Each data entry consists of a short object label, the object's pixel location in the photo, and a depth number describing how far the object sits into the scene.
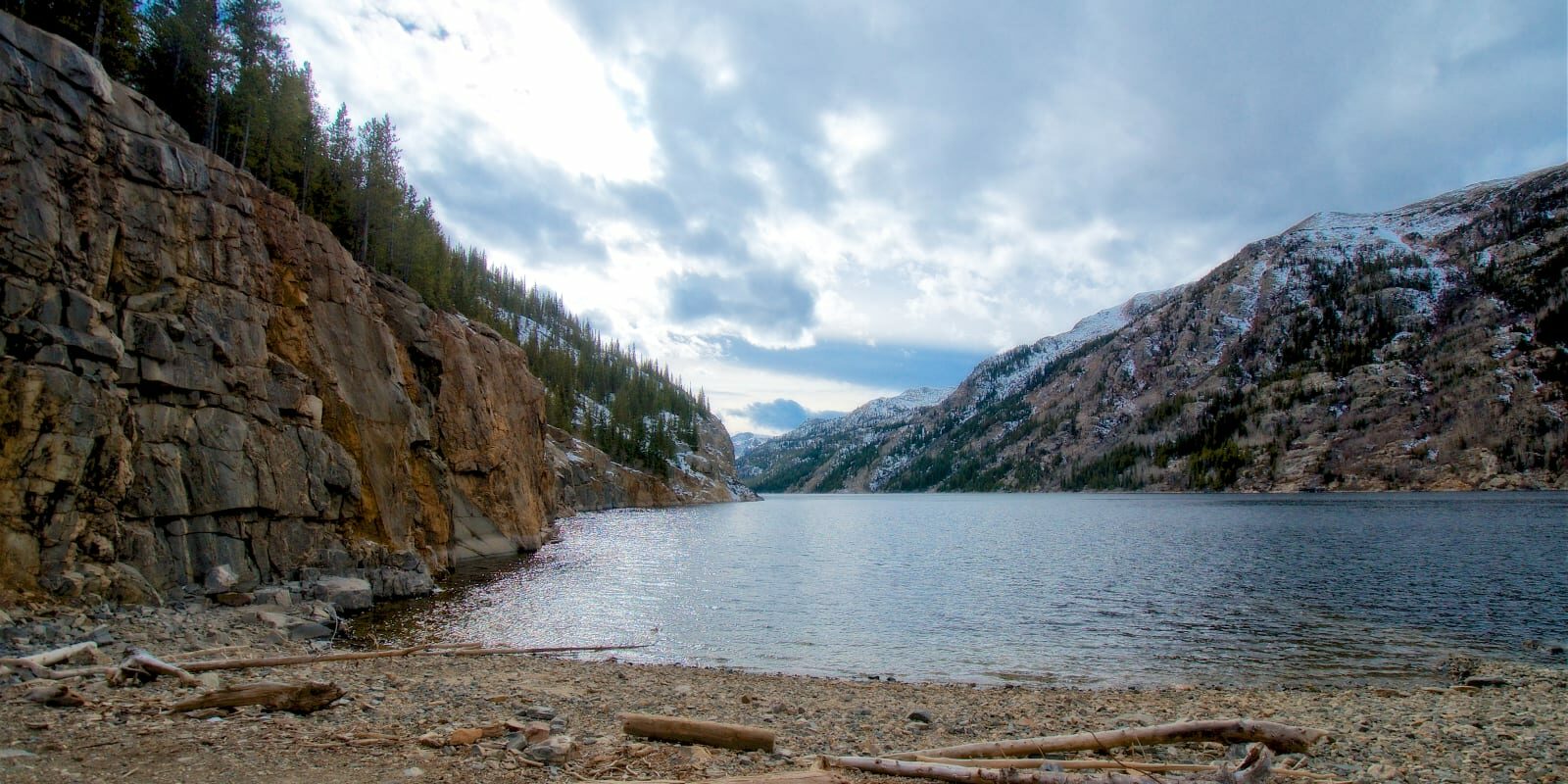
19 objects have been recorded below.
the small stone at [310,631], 21.79
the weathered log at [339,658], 14.23
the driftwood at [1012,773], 8.27
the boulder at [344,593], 26.59
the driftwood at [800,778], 8.06
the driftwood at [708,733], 10.18
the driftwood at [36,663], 12.30
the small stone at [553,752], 9.07
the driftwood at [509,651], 21.06
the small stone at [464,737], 9.63
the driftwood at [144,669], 12.09
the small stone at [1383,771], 9.75
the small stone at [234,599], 23.44
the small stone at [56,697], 10.25
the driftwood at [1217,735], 10.61
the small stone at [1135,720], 13.52
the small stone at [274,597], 24.33
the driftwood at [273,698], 10.20
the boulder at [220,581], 23.48
